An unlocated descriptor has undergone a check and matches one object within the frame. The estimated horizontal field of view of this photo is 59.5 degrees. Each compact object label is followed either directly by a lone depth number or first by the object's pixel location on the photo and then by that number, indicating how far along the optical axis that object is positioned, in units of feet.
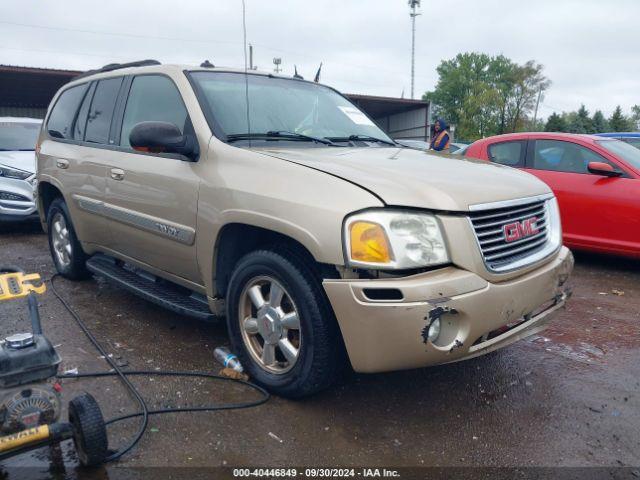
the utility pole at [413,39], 178.70
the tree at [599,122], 194.70
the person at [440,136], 34.40
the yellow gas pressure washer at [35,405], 6.91
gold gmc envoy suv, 8.08
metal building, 63.10
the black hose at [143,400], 8.46
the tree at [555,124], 182.10
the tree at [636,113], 308.19
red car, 18.42
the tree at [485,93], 223.10
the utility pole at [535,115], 227.40
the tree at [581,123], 190.23
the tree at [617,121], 177.27
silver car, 25.08
